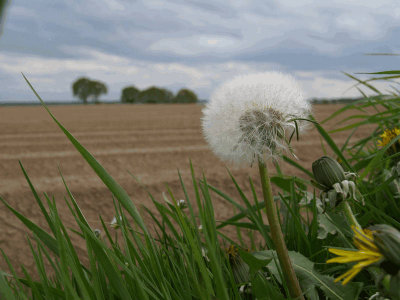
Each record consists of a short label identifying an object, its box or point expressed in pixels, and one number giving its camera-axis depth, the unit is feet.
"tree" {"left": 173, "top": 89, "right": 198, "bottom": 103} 113.04
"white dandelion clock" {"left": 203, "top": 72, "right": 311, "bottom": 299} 0.51
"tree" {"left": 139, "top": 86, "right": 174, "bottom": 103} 121.98
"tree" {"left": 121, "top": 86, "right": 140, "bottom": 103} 126.77
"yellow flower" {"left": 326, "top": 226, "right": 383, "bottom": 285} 0.31
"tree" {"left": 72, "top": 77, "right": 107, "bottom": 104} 127.31
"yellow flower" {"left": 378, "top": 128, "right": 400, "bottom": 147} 0.79
